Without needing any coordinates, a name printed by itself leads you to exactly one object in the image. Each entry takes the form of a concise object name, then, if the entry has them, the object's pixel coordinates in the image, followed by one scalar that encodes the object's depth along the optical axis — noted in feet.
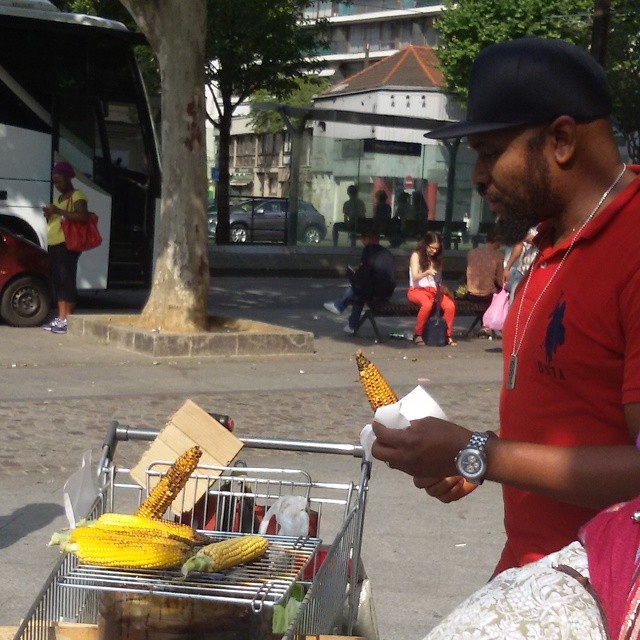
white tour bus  55.98
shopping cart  9.21
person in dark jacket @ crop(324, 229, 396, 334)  50.32
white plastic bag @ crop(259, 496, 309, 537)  11.53
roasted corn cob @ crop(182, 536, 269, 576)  9.20
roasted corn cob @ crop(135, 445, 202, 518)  10.28
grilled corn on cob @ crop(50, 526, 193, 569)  9.25
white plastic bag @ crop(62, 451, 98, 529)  10.55
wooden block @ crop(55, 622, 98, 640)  9.91
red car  50.49
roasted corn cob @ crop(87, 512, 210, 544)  9.70
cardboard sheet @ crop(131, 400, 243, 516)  11.76
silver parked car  100.42
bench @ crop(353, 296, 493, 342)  50.71
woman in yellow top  49.73
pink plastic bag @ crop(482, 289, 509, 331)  47.78
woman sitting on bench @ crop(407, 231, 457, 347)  49.60
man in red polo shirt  7.13
